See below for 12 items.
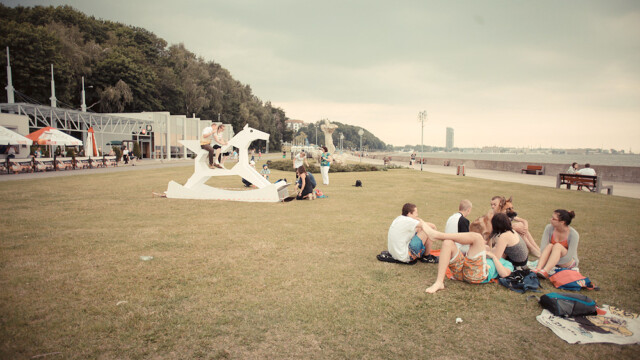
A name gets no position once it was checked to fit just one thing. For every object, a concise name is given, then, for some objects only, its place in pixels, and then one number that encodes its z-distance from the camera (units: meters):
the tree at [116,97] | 45.97
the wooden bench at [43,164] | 21.32
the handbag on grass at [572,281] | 4.55
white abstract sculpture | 11.18
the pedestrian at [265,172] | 16.98
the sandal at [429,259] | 5.58
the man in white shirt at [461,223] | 4.80
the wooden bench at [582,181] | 15.28
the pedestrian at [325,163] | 15.90
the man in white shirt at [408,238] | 5.22
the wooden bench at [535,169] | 28.29
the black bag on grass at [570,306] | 3.74
